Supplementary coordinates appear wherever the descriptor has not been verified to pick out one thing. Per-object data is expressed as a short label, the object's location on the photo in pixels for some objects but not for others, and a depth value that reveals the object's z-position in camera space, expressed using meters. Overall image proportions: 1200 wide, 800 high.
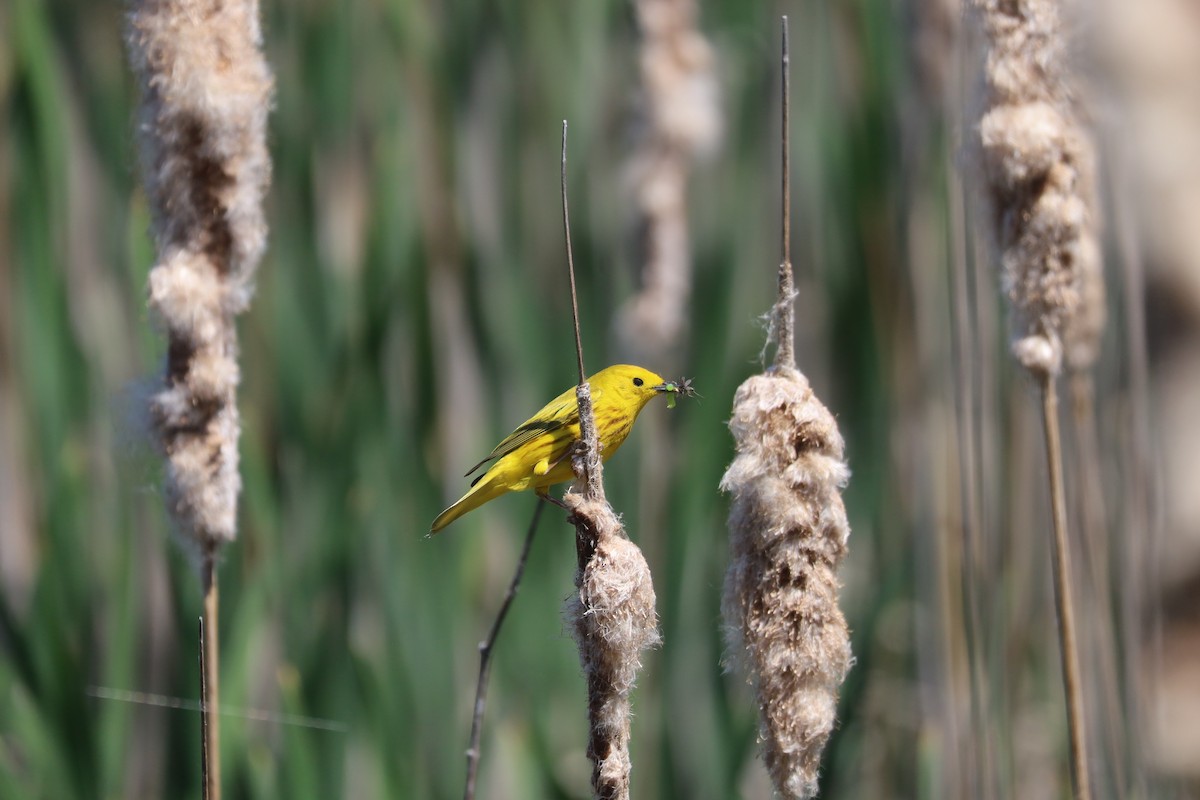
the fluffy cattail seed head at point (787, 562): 8.57
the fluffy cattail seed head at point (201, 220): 8.65
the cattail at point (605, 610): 8.54
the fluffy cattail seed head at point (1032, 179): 8.63
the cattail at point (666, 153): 9.13
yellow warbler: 8.69
